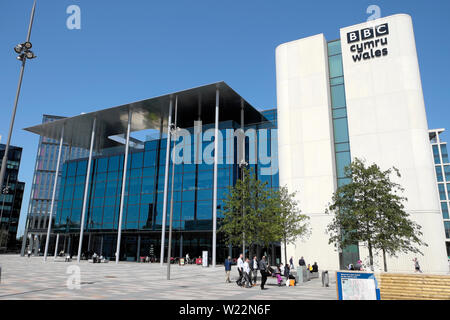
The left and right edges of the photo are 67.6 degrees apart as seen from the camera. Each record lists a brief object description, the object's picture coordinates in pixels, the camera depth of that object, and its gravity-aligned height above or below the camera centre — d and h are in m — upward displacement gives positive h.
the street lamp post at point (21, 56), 13.48 +7.58
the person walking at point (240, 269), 18.28 -1.07
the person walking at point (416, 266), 25.55 -1.09
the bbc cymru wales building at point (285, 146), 30.34 +11.27
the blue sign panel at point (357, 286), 10.68 -1.13
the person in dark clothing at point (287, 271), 19.64 -1.24
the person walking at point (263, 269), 16.32 -0.93
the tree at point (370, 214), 19.83 +2.20
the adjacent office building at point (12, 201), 115.50 +15.26
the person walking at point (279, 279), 18.78 -1.60
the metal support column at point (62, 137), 48.68 +16.06
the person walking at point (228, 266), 20.87 -1.04
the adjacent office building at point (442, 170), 90.19 +22.25
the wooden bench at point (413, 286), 11.73 -1.23
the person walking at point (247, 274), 17.69 -1.28
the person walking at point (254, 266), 18.77 -0.92
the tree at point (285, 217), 25.35 +2.42
